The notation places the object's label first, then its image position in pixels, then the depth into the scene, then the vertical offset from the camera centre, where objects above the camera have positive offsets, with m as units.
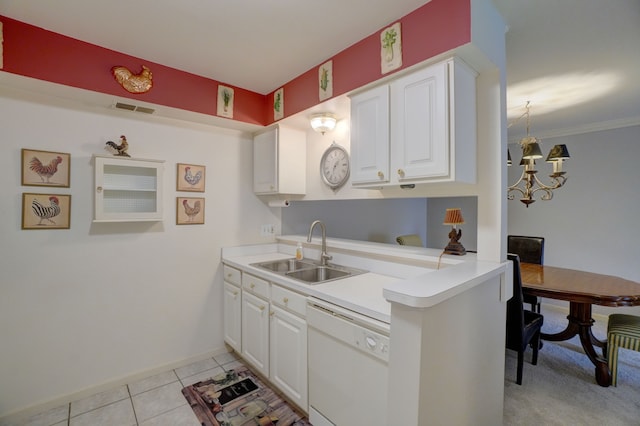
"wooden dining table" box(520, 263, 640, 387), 2.17 -0.62
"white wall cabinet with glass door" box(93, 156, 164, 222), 2.05 +0.17
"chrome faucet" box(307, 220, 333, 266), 2.42 -0.35
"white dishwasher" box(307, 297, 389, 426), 1.28 -0.76
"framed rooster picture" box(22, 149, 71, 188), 1.89 +0.29
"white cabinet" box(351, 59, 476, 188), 1.46 +0.47
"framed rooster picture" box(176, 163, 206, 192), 2.48 +0.31
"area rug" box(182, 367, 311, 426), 1.85 -1.33
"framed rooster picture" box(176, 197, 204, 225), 2.48 +0.01
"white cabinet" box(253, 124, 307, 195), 2.58 +0.48
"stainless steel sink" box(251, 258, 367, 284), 2.22 -0.47
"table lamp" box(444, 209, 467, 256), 1.85 -0.13
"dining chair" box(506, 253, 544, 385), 2.18 -0.89
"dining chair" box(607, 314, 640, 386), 2.20 -0.96
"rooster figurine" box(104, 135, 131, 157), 2.14 +0.48
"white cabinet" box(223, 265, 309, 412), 1.78 -0.85
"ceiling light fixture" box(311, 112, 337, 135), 2.30 +0.74
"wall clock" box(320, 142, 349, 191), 2.33 +0.39
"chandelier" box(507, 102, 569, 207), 2.55 +0.51
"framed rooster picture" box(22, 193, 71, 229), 1.89 +0.00
